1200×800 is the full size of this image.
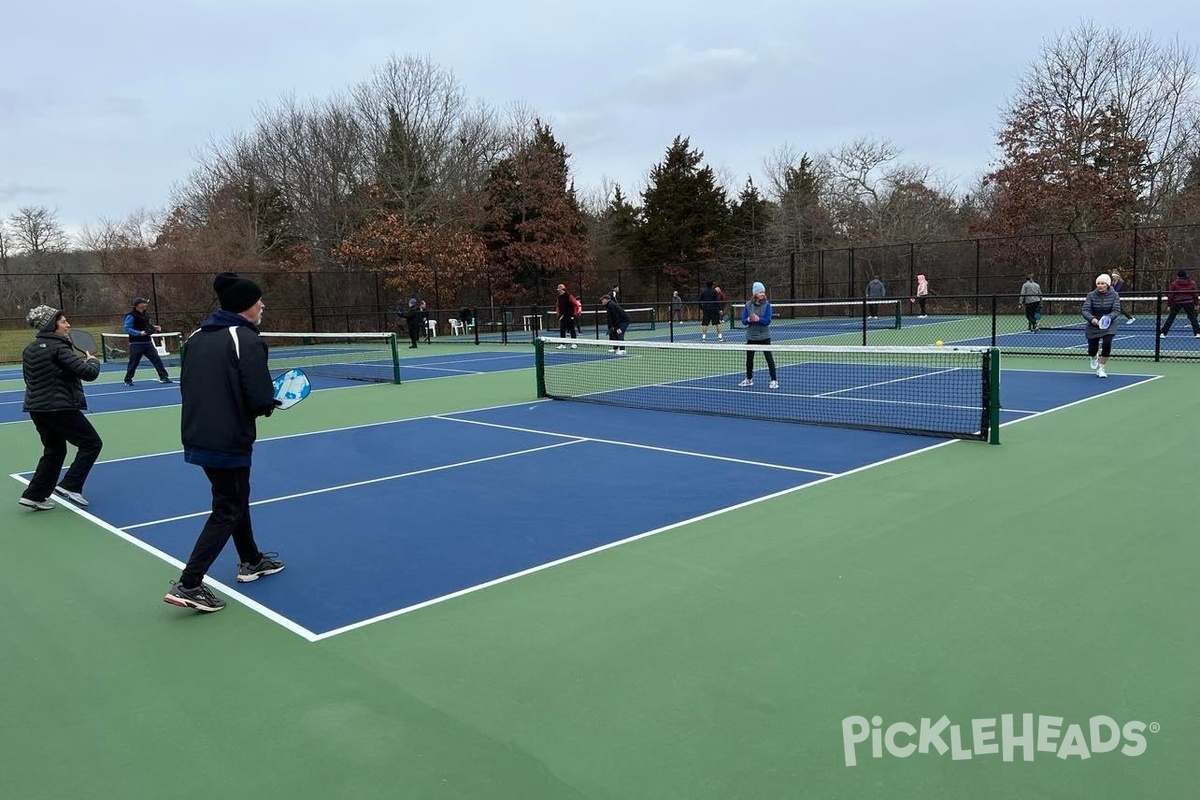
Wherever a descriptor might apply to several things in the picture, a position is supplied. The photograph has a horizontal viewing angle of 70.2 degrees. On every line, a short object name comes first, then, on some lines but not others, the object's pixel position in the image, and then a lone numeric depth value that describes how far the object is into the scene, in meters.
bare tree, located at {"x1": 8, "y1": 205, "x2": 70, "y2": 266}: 47.25
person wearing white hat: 13.04
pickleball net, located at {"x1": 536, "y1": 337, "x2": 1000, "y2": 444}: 9.98
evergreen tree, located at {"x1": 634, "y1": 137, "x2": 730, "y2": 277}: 50.66
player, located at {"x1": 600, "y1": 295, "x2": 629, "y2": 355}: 21.14
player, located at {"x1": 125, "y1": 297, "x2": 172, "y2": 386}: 16.86
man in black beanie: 4.75
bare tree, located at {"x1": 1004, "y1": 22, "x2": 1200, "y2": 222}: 31.09
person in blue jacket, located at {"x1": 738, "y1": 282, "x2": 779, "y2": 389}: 12.86
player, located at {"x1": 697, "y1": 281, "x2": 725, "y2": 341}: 24.33
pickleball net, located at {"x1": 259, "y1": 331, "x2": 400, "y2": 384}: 18.91
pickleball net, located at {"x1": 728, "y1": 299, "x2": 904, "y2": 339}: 27.21
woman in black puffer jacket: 7.20
